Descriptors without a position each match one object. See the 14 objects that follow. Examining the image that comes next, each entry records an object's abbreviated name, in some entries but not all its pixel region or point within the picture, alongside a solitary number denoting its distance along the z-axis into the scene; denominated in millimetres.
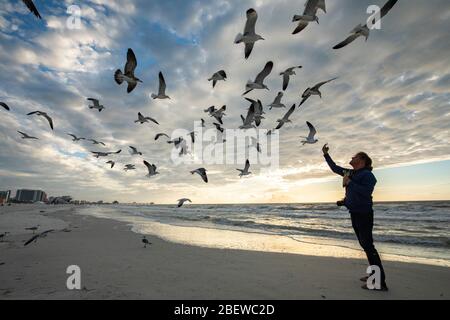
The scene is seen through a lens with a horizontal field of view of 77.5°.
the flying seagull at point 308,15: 7754
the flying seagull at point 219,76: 10570
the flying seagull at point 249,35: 8594
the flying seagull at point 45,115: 10798
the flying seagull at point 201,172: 11357
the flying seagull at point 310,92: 9693
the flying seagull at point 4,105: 8617
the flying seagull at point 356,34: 7364
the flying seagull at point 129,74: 8852
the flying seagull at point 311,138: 11281
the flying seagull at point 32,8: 4970
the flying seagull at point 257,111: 11044
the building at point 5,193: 105575
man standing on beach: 4949
